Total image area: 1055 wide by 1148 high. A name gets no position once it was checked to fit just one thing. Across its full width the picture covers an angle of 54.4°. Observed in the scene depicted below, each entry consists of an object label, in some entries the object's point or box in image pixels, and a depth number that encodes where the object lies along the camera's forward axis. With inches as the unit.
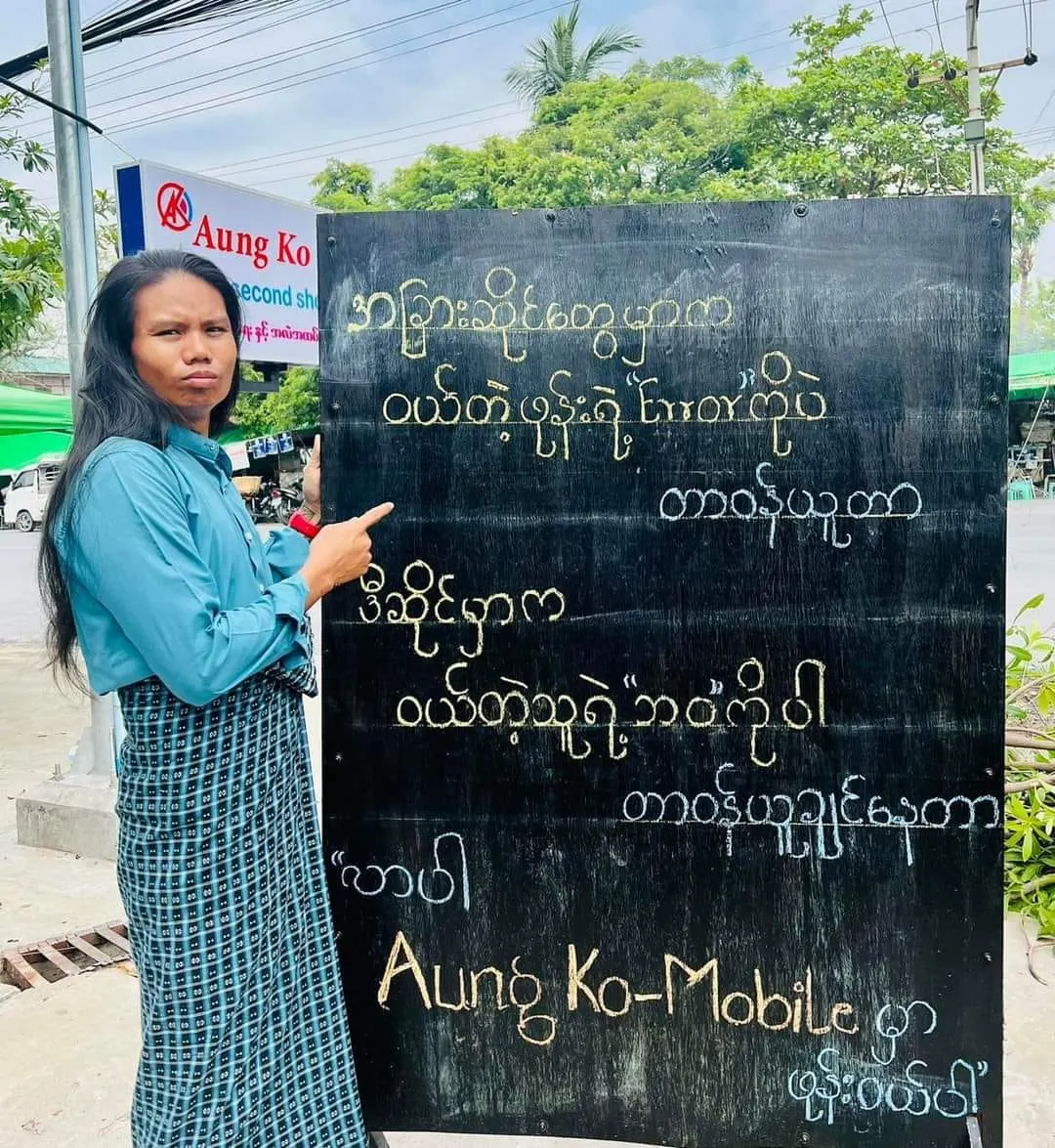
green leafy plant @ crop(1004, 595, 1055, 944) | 137.8
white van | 1005.8
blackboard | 73.6
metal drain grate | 127.0
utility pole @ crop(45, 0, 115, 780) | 167.2
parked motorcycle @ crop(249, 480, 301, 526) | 939.1
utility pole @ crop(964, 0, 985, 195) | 535.5
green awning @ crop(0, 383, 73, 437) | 279.0
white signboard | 168.2
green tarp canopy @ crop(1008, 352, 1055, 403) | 794.8
